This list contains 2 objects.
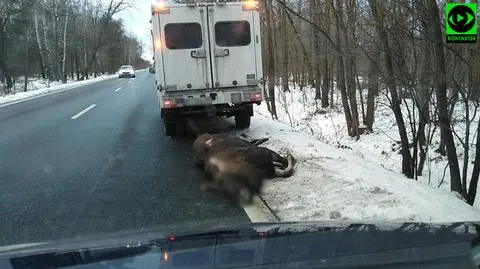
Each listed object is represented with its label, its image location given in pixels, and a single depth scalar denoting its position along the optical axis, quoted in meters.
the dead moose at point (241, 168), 6.54
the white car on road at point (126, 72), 62.84
